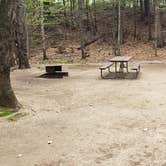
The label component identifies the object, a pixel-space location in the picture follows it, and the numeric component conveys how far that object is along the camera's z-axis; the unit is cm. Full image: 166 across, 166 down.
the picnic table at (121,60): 1580
